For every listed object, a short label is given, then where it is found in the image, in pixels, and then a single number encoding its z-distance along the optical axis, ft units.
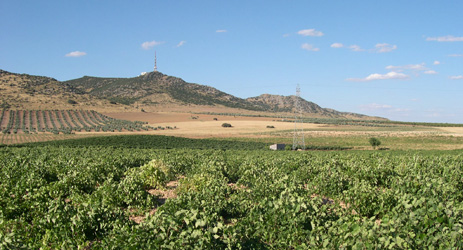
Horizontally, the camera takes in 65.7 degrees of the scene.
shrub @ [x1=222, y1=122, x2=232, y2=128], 319.25
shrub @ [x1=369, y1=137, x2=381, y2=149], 190.90
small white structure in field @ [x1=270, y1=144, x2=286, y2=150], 166.13
